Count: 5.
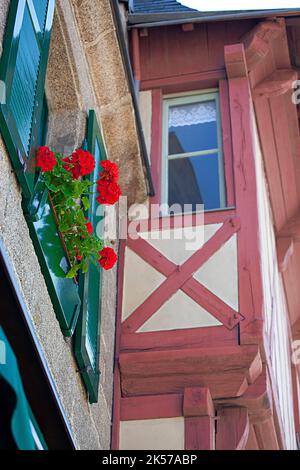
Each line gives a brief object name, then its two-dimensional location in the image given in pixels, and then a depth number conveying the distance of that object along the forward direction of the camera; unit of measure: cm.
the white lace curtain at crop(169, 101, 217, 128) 778
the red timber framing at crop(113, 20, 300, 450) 610
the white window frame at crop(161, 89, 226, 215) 727
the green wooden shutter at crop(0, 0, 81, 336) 431
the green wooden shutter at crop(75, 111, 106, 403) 520
